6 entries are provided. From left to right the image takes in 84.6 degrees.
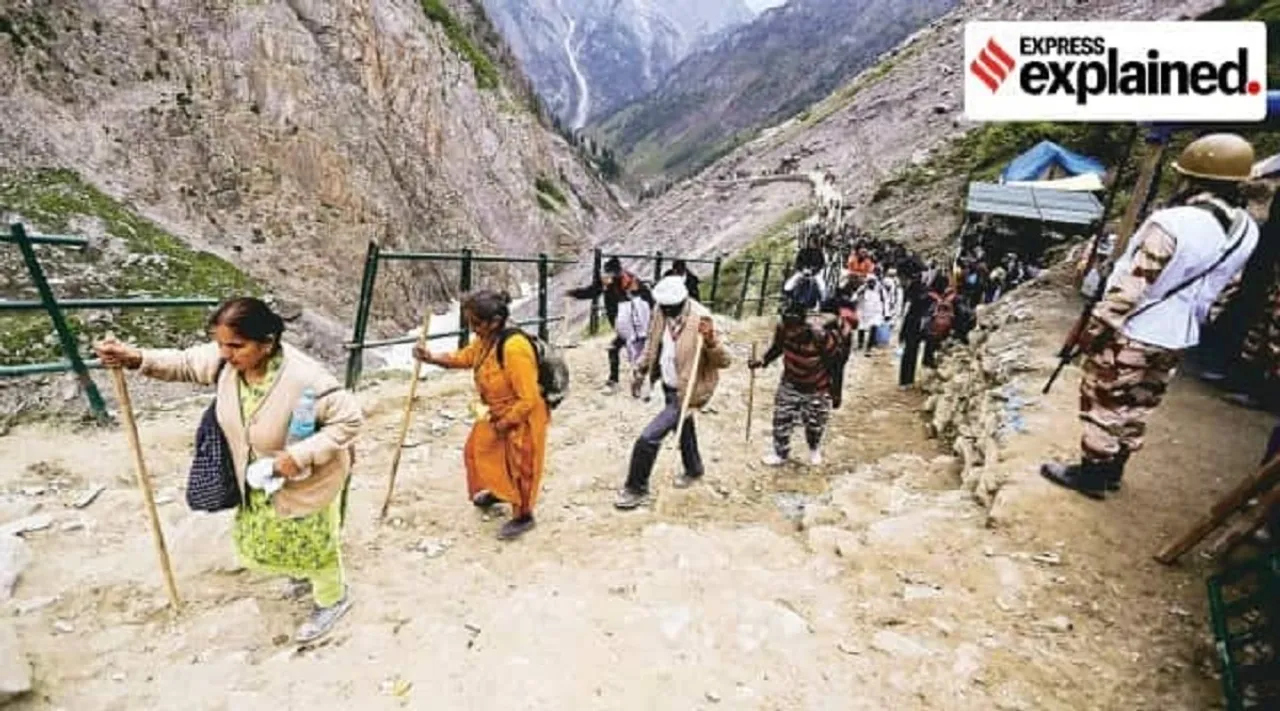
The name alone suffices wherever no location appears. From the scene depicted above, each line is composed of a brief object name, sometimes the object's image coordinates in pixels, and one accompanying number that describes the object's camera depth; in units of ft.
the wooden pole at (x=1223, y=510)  9.32
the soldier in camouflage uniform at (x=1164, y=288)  10.56
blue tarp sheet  62.08
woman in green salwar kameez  8.69
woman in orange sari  12.53
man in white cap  15.44
